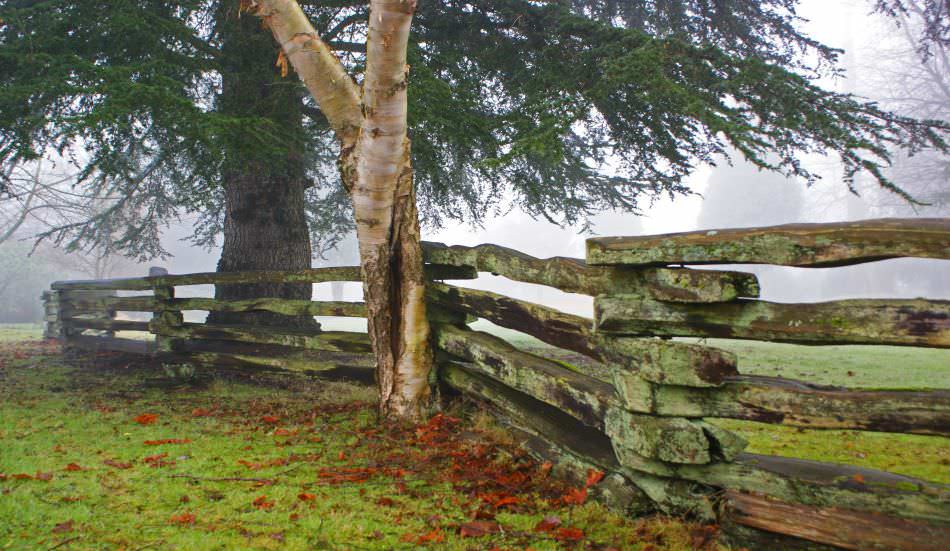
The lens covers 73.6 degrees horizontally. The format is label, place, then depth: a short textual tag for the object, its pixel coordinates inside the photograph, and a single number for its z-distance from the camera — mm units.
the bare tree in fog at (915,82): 25453
